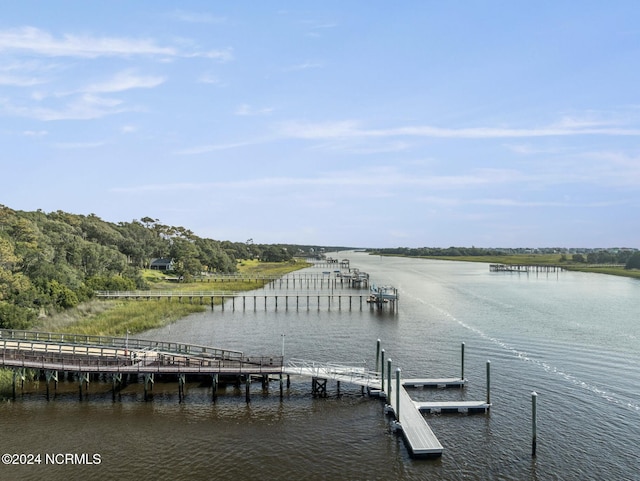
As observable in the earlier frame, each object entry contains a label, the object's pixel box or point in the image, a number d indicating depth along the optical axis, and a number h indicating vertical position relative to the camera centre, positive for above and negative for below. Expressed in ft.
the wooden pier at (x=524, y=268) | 592.81 -21.69
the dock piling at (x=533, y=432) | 80.89 -30.84
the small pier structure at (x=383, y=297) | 252.01 -25.43
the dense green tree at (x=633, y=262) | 564.30 -11.89
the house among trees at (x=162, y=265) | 428.56 -15.44
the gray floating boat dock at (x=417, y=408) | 80.18 -32.12
